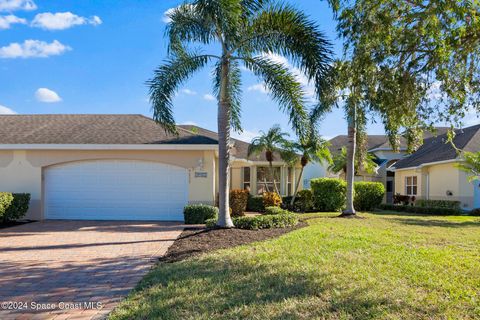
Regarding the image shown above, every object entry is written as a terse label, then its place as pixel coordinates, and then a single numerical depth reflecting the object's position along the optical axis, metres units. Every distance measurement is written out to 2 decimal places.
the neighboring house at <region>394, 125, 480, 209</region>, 21.53
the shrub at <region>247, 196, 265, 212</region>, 21.30
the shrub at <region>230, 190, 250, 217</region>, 17.79
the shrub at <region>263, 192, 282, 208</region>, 20.70
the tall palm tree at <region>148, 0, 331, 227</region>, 10.52
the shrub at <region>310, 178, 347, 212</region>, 20.47
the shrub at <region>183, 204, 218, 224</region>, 14.20
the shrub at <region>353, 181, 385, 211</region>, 22.31
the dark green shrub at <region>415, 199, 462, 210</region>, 21.08
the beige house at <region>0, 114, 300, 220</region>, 15.30
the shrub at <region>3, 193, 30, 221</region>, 14.12
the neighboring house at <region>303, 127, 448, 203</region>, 32.19
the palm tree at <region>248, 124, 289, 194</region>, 21.89
